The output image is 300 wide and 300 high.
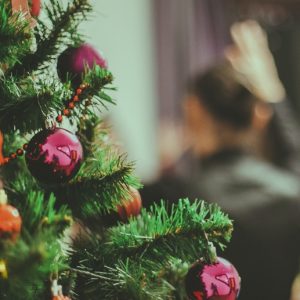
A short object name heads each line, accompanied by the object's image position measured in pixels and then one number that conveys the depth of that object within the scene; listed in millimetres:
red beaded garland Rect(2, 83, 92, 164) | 1090
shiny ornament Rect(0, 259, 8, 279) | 981
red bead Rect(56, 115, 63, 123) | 1098
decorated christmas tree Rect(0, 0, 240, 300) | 1074
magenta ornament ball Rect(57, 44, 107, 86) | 1148
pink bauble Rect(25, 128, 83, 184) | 1072
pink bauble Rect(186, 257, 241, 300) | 1085
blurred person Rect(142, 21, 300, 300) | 2191
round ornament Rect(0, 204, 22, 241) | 971
